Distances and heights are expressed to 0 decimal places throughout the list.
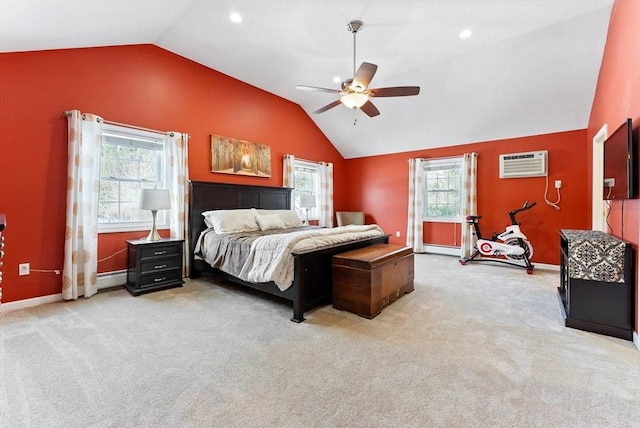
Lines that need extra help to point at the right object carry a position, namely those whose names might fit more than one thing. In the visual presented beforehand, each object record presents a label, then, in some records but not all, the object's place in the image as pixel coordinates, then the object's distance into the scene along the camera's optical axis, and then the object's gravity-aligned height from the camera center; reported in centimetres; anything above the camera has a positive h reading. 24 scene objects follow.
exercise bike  486 -62
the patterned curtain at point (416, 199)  652 +27
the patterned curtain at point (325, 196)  696 +36
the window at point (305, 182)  658 +69
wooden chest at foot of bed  283 -73
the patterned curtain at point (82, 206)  331 +5
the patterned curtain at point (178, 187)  424 +35
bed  285 -44
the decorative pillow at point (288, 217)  495 -12
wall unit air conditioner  515 +86
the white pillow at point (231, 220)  407 -15
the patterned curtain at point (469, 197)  576 +28
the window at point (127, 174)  386 +52
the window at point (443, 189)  629 +48
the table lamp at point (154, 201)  364 +12
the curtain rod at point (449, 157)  605 +118
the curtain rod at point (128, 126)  336 +116
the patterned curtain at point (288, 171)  601 +84
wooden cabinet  241 -67
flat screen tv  239 +42
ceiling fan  306 +139
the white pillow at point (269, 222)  446 -18
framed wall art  488 +99
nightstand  356 -71
